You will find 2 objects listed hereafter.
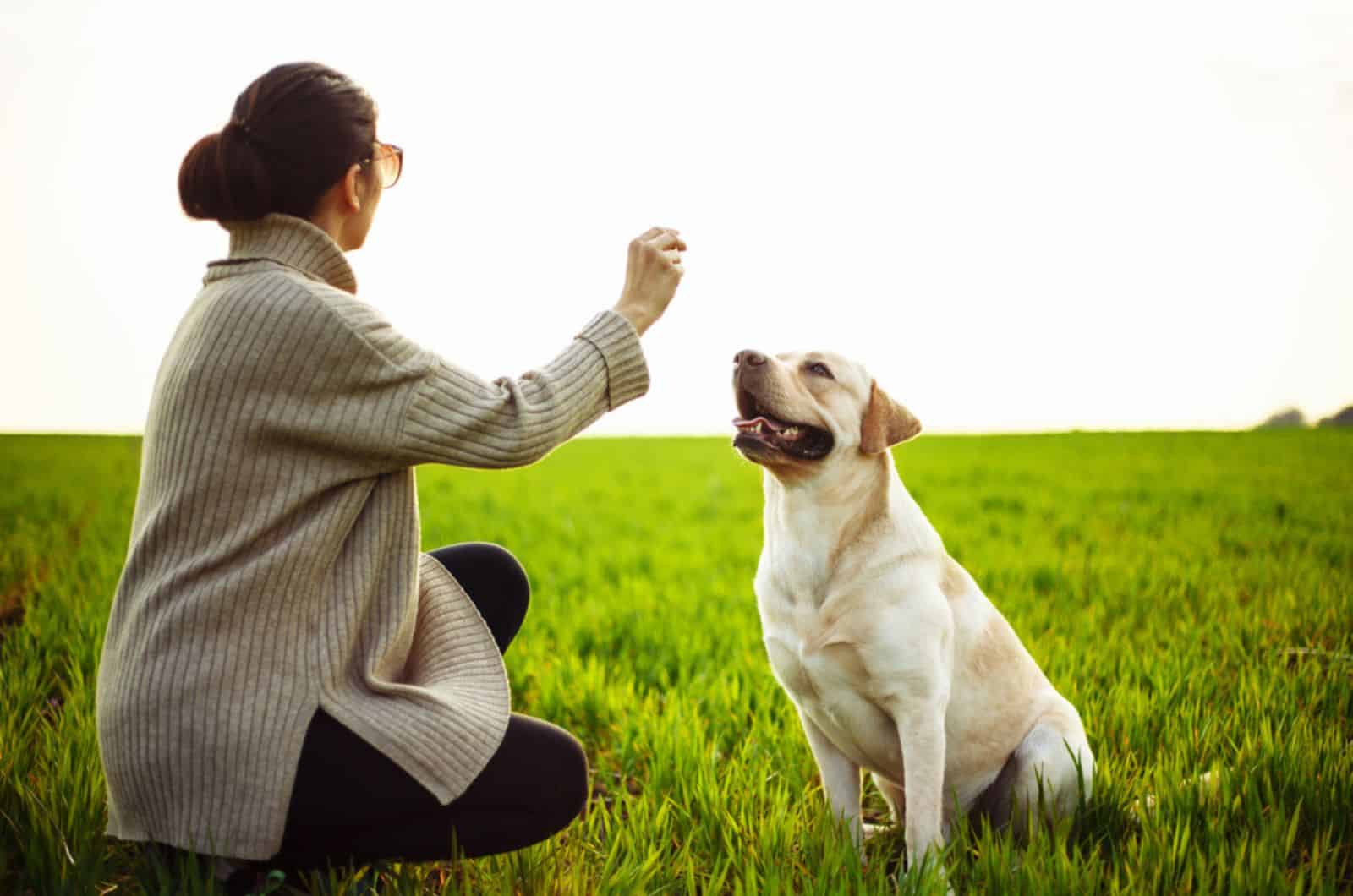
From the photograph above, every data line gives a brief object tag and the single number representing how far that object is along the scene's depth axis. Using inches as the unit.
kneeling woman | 83.7
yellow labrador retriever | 114.0
